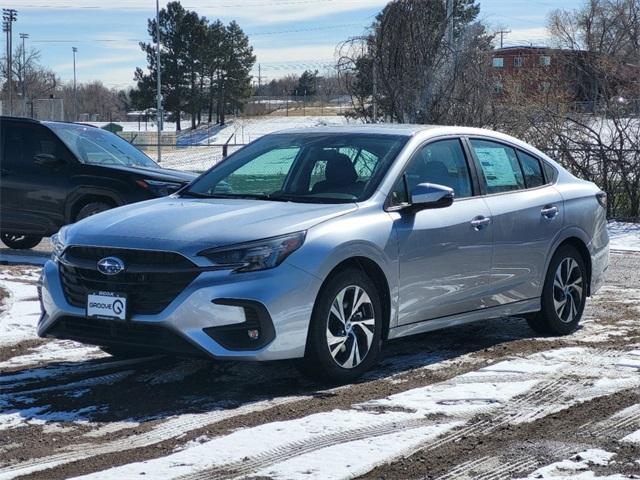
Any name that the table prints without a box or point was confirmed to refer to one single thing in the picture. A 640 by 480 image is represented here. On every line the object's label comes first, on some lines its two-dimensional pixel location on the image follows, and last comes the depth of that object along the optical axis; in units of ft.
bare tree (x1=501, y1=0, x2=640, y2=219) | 61.77
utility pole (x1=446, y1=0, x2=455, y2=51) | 73.92
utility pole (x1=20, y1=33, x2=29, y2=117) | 225.35
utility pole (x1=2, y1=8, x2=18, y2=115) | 221.11
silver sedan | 19.97
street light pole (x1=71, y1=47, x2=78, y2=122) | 271.28
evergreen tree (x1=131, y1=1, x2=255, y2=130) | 238.89
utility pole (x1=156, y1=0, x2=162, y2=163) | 164.96
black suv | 42.52
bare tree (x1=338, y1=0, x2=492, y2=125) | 71.10
